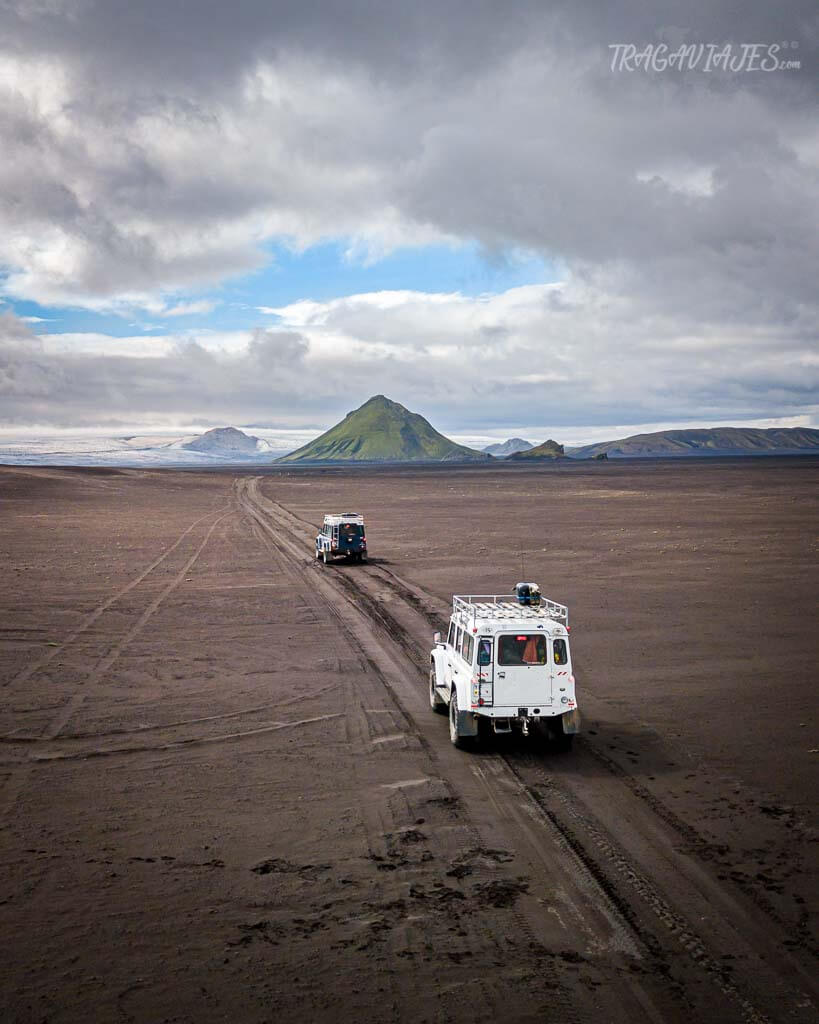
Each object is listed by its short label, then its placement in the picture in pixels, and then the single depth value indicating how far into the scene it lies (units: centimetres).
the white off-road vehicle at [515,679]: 1677
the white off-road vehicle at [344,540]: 4509
